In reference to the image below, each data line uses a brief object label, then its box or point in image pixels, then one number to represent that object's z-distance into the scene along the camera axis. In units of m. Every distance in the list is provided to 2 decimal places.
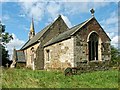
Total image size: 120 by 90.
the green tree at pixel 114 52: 27.61
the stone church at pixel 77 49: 11.50
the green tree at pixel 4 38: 20.85
